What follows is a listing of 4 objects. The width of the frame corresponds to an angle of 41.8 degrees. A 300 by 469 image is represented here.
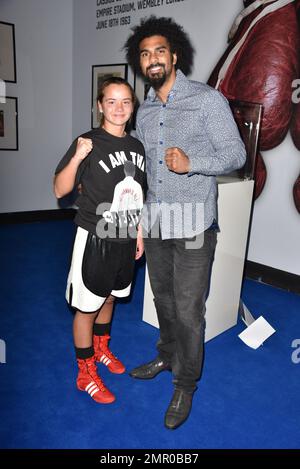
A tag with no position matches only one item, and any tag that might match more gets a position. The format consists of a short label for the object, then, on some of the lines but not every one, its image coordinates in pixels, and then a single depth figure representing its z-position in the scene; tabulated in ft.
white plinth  8.78
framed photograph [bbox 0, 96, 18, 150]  17.94
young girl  6.15
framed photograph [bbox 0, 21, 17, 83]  17.31
